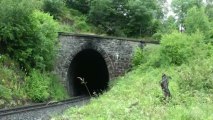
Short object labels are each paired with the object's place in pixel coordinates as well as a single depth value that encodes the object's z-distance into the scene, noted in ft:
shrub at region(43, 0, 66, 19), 76.67
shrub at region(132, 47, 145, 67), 64.96
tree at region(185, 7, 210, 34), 69.26
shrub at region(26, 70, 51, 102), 49.78
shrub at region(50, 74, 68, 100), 56.42
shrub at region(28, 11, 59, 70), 52.71
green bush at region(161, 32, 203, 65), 54.77
